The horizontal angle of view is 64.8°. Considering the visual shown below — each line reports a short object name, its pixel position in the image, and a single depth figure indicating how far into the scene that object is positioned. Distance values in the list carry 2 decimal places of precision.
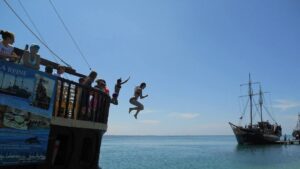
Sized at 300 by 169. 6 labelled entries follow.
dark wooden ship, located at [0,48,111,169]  4.99
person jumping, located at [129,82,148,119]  8.06
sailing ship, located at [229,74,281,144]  53.03
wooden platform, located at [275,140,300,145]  55.91
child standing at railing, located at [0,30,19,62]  4.74
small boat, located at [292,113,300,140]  61.63
